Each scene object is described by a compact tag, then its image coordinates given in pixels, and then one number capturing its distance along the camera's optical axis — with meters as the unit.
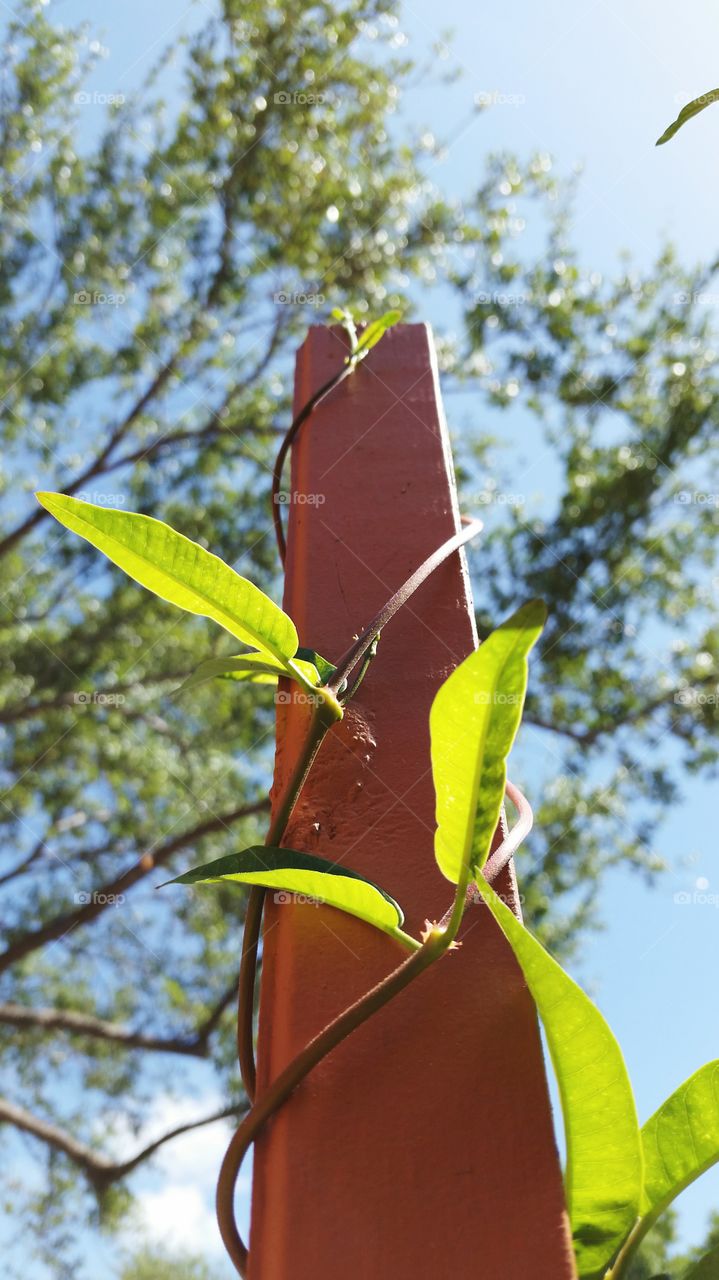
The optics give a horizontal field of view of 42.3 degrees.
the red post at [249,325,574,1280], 0.48
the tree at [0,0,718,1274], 4.34
